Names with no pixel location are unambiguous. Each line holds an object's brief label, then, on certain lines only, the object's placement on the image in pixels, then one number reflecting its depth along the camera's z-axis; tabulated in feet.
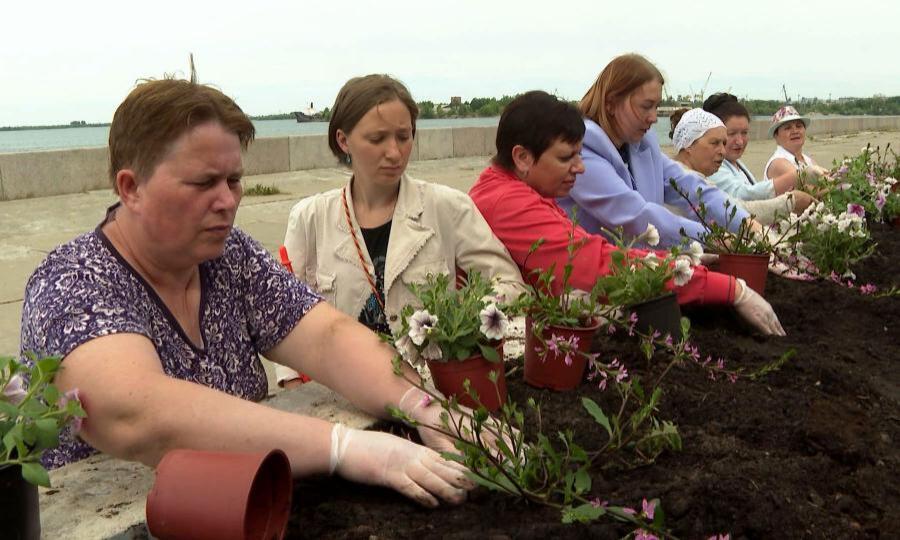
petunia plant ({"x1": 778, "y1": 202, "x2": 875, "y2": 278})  11.34
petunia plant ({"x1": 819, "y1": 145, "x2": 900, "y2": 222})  15.42
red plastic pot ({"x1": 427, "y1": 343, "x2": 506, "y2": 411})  6.63
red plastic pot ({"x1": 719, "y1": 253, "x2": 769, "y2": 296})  10.42
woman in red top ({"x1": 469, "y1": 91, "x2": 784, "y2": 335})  9.23
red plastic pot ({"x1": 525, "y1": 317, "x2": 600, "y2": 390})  7.15
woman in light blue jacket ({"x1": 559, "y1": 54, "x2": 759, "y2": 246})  11.75
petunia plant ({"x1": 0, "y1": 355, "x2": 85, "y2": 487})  4.42
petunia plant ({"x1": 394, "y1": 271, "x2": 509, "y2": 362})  6.42
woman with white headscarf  16.16
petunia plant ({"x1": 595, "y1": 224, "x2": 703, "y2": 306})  7.95
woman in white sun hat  19.63
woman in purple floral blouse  5.36
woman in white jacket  9.70
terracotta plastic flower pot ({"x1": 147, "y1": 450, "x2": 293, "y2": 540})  4.48
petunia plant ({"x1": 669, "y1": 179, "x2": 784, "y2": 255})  10.64
